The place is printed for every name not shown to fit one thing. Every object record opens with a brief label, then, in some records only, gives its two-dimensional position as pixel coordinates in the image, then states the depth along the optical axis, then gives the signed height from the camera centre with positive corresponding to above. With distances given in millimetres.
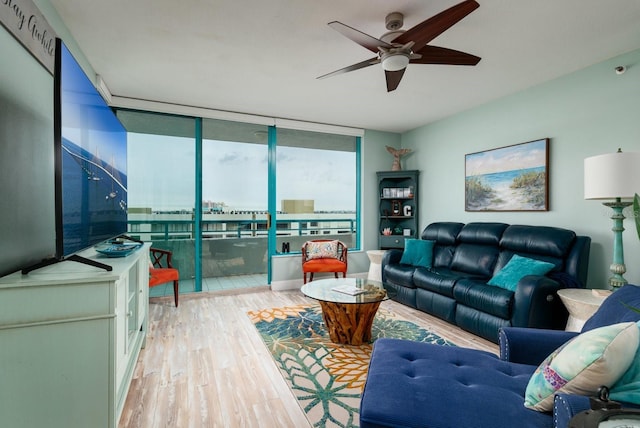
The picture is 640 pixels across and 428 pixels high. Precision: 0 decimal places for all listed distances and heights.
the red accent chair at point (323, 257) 4441 -692
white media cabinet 1296 -597
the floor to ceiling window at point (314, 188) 4965 +384
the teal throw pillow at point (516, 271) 2826 -564
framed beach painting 3398 +386
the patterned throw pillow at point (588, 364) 1000 -519
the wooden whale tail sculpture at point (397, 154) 5285 +966
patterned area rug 1861 -1170
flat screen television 1385 +284
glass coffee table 2664 -877
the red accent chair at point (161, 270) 3426 -691
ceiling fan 1851 +1127
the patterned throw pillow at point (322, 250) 4695 -591
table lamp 2230 +196
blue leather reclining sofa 2543 -693
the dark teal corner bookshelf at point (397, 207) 5141 +64
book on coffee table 2862 -746
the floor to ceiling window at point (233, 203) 4484 +118
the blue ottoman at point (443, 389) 1108 -738
